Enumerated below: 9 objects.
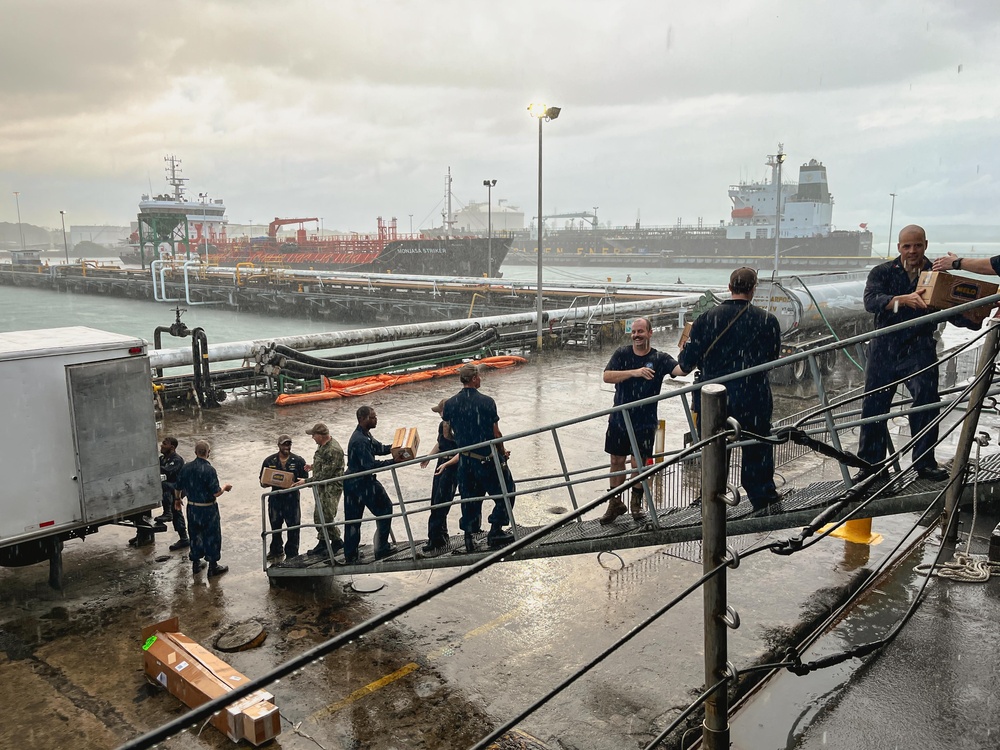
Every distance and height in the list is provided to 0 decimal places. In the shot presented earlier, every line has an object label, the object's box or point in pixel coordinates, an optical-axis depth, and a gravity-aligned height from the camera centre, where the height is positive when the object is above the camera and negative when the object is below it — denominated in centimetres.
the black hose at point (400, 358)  1702 -244
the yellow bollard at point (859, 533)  770 -296
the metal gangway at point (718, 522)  218 -141
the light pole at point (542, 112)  2050 +439
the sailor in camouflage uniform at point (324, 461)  747 -205
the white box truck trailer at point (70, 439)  711 -179
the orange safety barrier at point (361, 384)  1633 -294
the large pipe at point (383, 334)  1727 -200
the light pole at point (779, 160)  2939 +422
